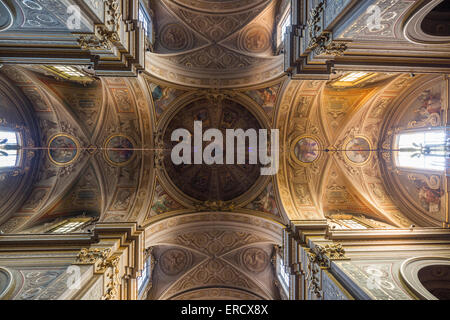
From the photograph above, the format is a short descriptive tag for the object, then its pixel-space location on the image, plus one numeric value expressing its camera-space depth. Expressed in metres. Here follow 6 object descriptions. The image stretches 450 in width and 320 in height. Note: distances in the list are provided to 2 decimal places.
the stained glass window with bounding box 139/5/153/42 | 11.10
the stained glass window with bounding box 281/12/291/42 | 11.17
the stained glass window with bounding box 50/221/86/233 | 10.27
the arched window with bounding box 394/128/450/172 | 8.92
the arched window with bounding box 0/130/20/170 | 10.17
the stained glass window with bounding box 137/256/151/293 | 11.69
